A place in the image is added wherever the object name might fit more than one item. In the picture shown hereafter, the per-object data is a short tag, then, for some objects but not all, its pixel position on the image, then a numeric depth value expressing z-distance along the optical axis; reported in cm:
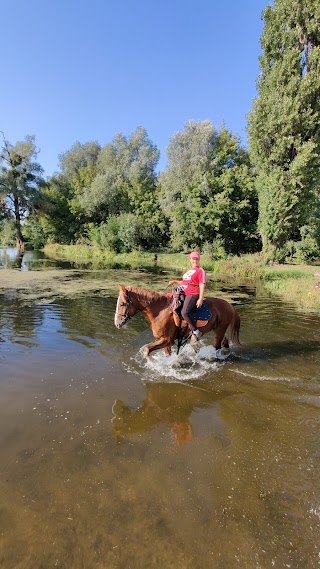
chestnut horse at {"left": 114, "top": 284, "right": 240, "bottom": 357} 609
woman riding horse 614
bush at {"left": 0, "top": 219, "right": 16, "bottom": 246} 4500
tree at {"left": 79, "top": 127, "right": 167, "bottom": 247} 4147
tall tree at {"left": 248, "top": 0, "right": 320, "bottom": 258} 2150
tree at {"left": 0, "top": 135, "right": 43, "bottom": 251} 4175
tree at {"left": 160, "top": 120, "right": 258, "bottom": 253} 3238
